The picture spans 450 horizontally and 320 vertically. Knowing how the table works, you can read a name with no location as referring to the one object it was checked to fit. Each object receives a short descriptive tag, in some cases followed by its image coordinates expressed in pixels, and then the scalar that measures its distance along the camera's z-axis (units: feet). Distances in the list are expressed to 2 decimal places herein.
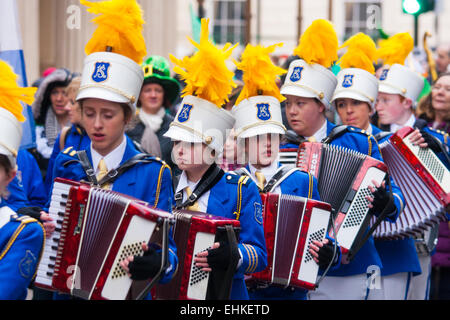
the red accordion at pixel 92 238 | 27.43
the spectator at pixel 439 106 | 55.11
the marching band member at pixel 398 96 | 51.08
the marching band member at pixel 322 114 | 40.91
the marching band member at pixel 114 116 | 31.50
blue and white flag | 41.32
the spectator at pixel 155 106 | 49.62
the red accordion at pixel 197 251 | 29.89
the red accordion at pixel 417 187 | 43.11
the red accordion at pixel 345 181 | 38.45
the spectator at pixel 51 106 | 53.62
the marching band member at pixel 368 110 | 43.65
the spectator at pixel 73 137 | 41.70
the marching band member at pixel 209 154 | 32.42
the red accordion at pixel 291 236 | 35.40
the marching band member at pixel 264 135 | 37.32
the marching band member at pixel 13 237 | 25.61
